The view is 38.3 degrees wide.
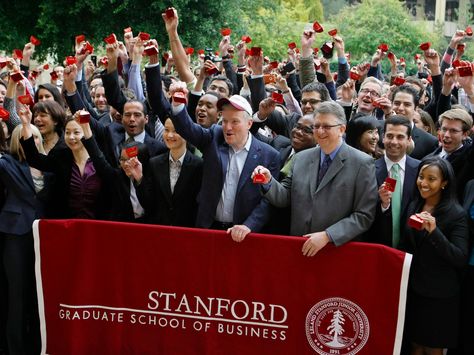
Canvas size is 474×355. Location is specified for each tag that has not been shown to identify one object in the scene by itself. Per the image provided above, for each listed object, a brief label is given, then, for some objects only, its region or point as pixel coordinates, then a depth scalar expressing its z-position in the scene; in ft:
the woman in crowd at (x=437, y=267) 17.02
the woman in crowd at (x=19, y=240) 19.27
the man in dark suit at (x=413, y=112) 22.67
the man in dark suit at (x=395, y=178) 17.74
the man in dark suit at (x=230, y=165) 18.70
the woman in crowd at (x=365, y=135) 21.11
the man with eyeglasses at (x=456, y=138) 19.49
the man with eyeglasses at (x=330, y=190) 17.20
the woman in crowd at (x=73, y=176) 20.02
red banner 17.17
